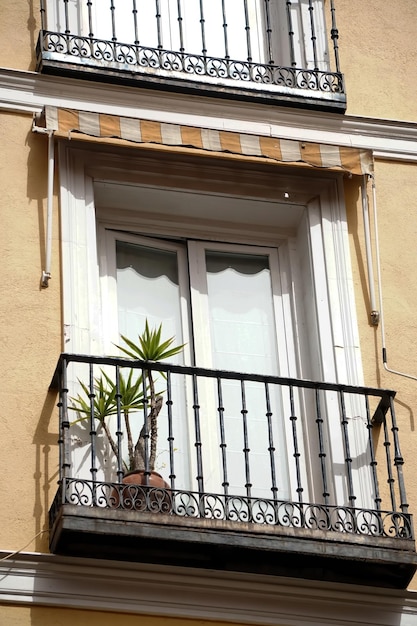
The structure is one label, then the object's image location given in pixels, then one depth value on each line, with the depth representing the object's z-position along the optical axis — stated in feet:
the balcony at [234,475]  33.94
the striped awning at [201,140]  37.99
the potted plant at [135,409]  34.35
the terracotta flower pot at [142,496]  33.99
